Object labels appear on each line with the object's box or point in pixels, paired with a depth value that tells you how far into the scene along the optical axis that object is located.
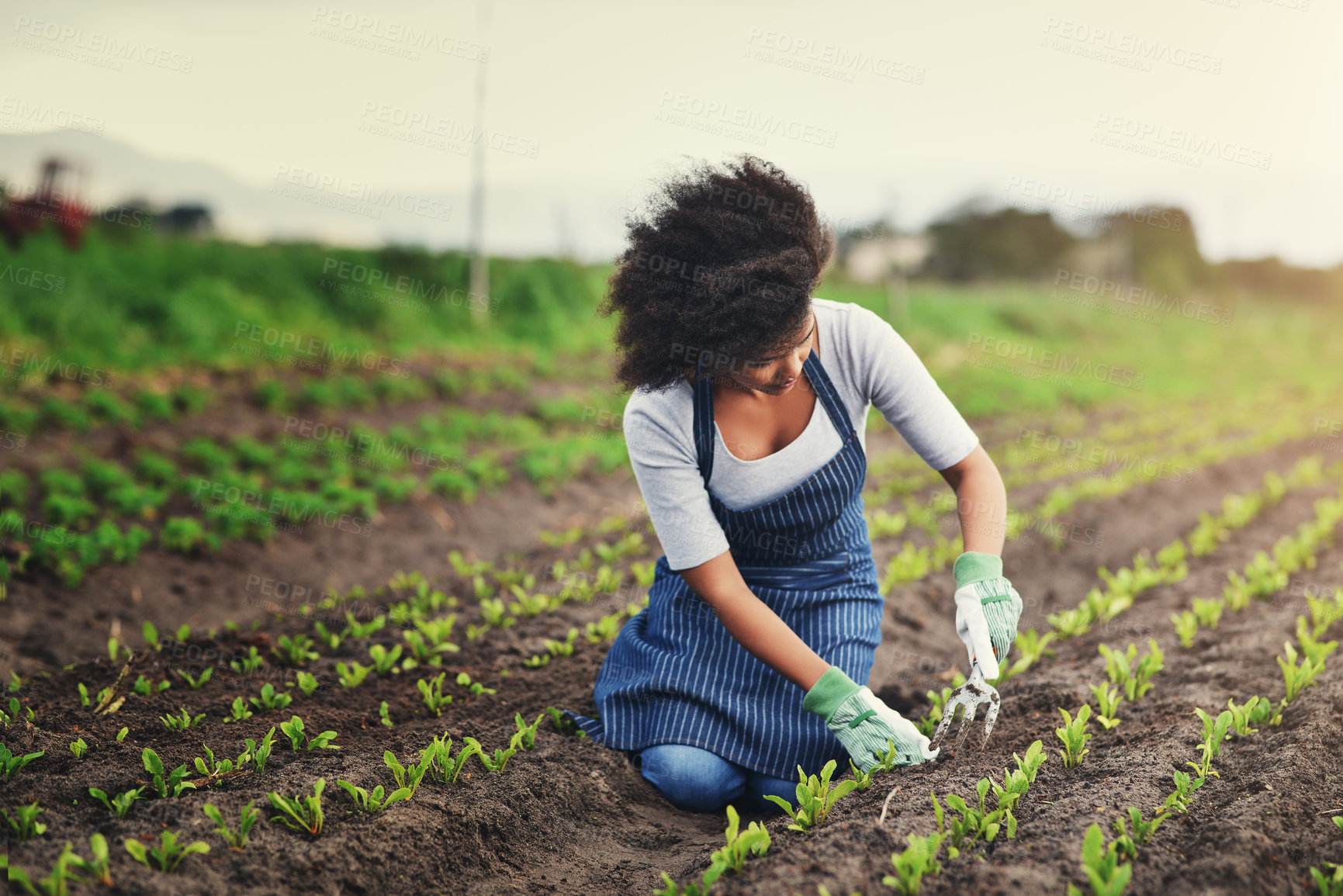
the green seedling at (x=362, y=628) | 3.40
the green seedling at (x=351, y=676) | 2.96
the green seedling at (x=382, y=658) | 3.07
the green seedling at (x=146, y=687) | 2.88
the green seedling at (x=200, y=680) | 2.93
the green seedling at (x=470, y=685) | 2.93
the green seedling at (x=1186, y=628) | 3.23
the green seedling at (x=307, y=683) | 2.88
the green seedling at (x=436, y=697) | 2.78
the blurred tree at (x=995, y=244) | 33.47
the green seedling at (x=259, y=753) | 2.25
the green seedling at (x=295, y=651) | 3.17
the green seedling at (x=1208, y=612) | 3.42
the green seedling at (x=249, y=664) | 3.09
